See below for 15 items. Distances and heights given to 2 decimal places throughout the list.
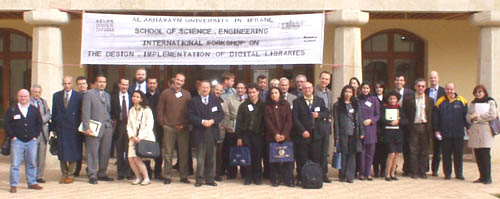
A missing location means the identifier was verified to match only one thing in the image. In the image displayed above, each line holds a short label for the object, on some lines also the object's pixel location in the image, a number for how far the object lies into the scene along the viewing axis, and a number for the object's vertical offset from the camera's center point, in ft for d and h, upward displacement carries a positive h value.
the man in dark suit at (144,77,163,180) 30.58 +0.45
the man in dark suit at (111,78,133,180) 30.91 -0.62
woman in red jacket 28.71 -0.26
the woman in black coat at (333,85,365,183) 29.84 -0.59
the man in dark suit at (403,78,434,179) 31.30 -0.61
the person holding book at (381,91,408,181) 30.81 -0.58
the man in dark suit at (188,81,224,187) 28.81 -0.84
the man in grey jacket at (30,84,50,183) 29.45 -0.99
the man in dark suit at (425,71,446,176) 32.50 +1.02
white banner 33.58 +4.31
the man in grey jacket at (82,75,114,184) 29.60 -1.06
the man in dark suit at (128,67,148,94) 31.17 +1.52
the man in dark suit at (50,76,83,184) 29.91 -0.86
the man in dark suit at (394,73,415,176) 31.83 +0.79
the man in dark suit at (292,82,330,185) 28.99 -0.66
